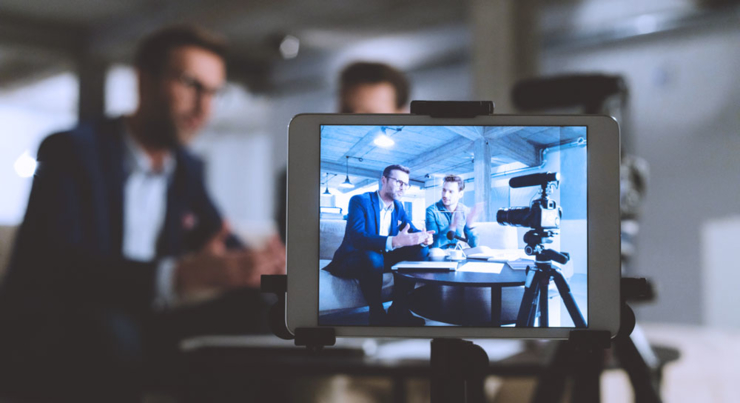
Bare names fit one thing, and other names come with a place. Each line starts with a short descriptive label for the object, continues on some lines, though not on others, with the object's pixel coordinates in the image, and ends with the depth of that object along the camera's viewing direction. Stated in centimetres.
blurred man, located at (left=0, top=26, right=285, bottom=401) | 121
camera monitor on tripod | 48
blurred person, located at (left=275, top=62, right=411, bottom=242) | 148
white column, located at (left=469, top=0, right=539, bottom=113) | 200
